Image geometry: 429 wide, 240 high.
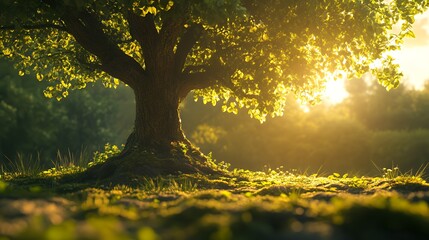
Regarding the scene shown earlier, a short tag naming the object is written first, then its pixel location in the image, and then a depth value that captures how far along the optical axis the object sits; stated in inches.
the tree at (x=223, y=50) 665.6
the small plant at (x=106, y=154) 799.7
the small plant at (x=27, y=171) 722.8
